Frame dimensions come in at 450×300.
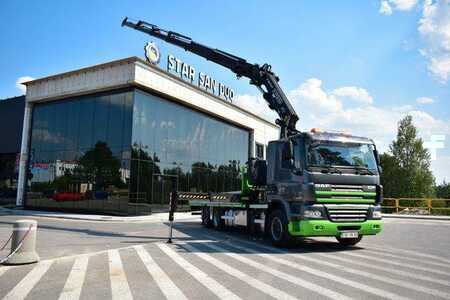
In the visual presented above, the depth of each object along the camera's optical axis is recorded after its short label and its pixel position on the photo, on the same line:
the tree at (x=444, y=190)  86.94
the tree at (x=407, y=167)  47.78
